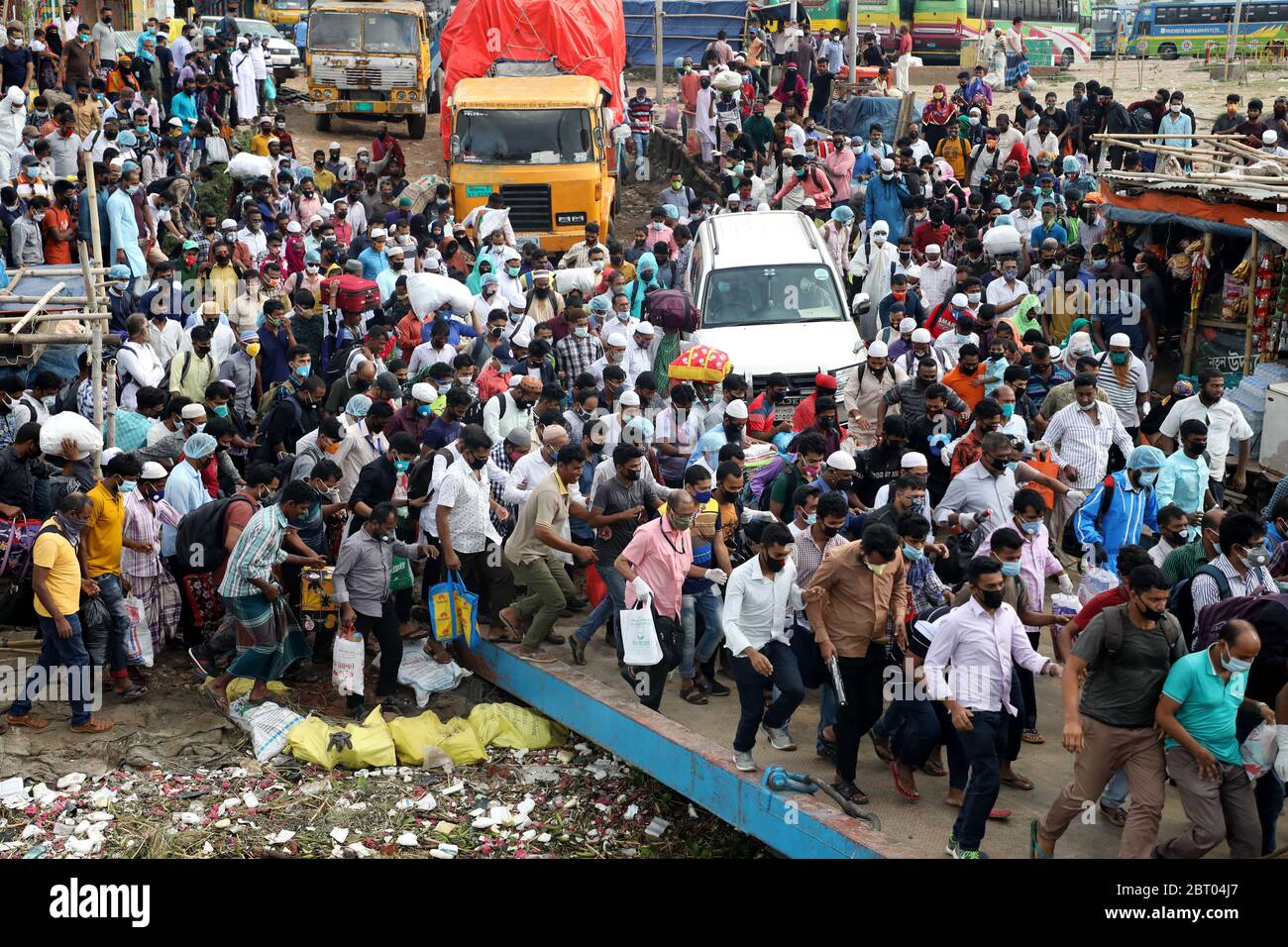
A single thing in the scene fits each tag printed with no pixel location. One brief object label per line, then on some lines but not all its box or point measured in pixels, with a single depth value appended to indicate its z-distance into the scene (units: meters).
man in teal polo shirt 6.71
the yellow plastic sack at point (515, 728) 9.52
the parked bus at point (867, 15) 37.59
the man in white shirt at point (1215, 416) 10.70
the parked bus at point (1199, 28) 38.47
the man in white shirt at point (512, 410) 10.70
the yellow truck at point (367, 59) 28.09
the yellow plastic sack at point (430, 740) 9.25
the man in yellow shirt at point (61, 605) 8.77
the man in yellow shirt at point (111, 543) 9.17
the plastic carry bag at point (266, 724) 9.16
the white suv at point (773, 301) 13.71
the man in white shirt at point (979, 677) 7.18
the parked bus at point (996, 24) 37.69
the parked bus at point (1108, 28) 41.12
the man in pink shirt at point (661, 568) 8.74
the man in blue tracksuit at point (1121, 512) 9.25
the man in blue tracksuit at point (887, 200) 18.56
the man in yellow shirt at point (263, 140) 21.38
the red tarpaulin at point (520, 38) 23.17
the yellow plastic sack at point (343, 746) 9.10
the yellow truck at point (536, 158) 19.88
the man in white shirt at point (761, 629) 7.97
